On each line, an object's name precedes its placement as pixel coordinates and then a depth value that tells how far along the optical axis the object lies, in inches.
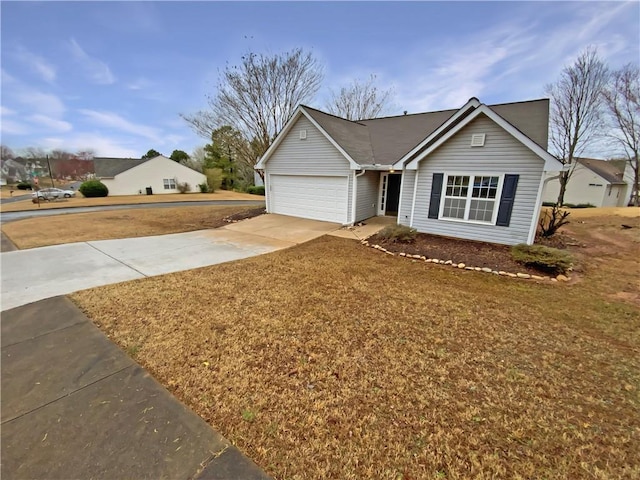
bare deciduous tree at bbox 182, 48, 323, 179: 737.0
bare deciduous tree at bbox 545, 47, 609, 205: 821.9
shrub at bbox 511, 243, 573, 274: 252.7
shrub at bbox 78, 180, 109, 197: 1270.9
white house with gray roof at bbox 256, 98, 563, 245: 320.2
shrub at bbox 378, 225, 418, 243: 349.1
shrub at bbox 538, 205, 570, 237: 372.8
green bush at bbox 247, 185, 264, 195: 1557.9
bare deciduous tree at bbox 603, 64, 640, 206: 794.3
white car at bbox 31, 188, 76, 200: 1275.0
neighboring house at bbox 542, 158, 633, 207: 1144.8
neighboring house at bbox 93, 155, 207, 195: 1369.3
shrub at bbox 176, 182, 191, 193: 1519.4
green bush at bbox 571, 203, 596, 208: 1145.8
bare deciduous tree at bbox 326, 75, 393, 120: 995.4
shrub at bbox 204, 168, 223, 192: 1600.6
